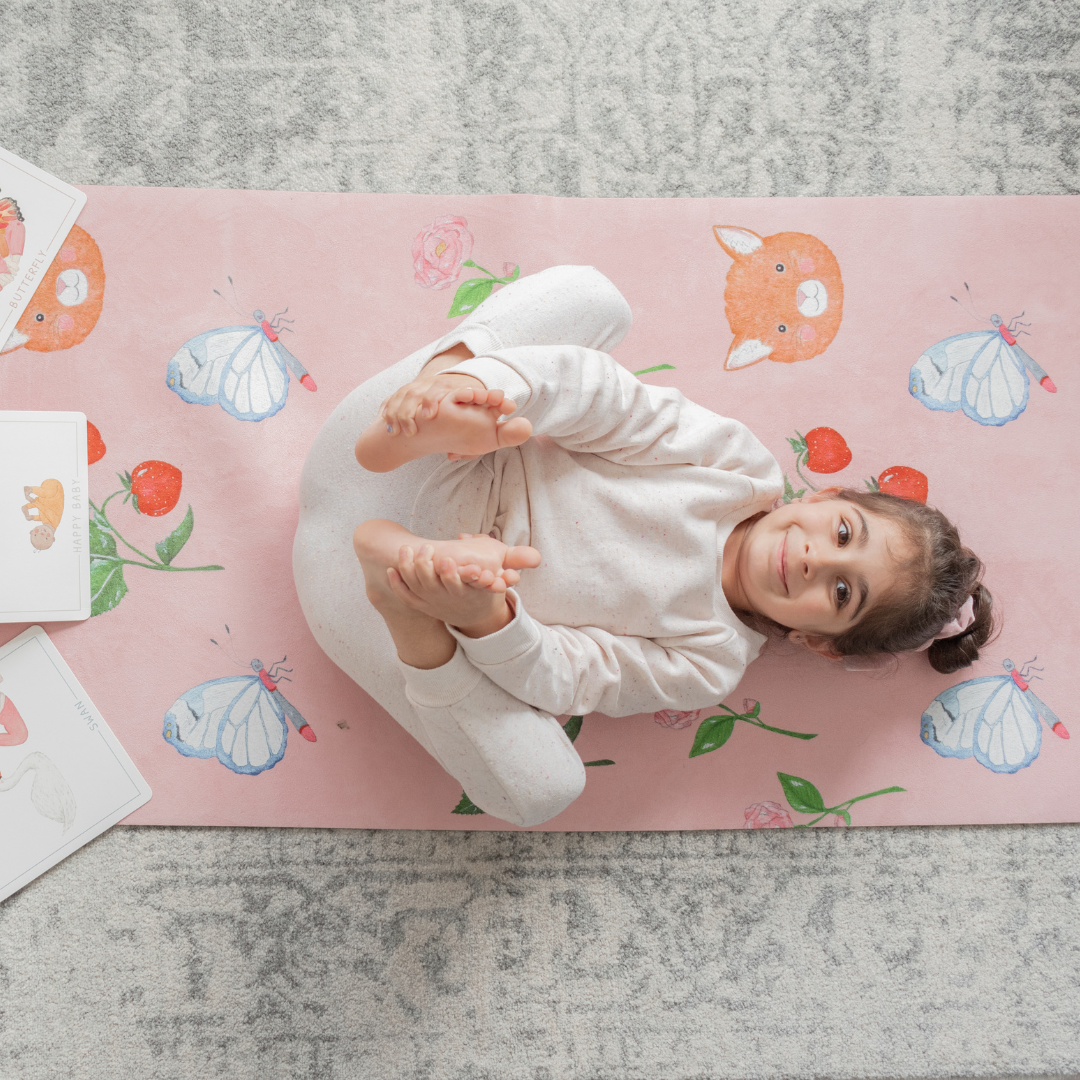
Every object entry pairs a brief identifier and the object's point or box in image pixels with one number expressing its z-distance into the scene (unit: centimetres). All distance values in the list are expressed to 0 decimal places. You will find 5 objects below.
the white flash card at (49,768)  94
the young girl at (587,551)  83
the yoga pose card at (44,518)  95
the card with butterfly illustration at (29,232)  99
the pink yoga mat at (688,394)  98
